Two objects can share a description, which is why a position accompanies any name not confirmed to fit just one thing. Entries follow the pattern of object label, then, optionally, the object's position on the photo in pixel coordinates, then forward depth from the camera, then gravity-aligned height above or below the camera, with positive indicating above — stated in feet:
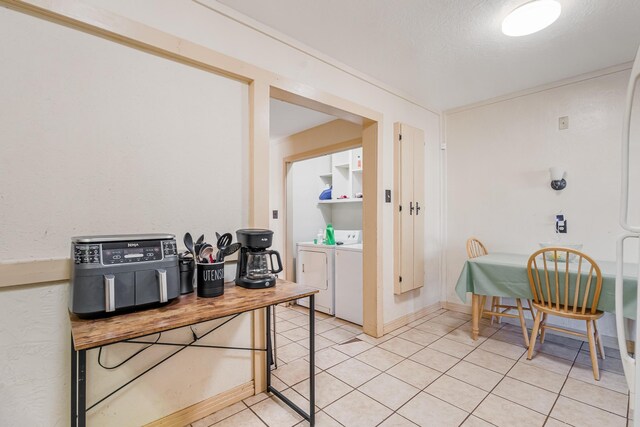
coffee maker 5.32 -0.83
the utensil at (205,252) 4.92 -0.61
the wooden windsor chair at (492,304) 8.50 -2.91
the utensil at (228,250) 5.06 -0.61
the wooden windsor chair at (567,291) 6.78 -1.91
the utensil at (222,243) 5.06 -0.49
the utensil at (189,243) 5.08 -0.47
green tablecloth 6.47 -1.78
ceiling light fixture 5.83 +4.06
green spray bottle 12.10 -0.89
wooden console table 3.18 -1.31
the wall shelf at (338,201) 13.25 +0.65
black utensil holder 4.75 -1.03
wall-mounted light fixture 9.23 +1.12
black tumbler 4.81 -0.93
